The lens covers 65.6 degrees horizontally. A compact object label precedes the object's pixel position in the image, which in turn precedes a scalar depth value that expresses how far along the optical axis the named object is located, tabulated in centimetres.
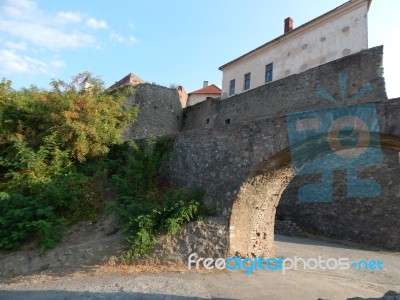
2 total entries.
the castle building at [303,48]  1709
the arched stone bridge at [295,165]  665
